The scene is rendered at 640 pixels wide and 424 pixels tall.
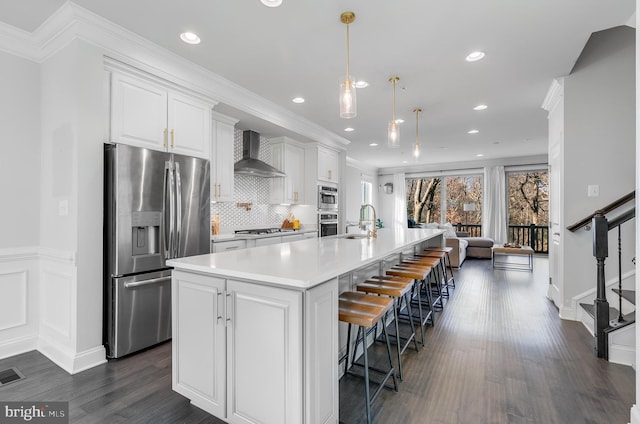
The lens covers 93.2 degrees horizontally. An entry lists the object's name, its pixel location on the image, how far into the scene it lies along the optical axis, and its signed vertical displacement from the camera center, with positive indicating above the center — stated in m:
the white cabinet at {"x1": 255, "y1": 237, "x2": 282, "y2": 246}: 4.20 -0.41
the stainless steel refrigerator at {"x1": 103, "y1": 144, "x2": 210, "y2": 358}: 2.45 -0.21
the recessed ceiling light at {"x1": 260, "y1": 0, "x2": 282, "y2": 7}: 2.16 +1.50
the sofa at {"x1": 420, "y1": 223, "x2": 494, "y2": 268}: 6.96 -0.80
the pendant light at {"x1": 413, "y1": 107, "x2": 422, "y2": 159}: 3.97 +0.79
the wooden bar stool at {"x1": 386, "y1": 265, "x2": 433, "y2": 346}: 2.66 -0.55
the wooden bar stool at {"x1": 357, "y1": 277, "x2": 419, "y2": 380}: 2.15 -0.57
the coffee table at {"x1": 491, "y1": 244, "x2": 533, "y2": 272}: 5.96 -1.10
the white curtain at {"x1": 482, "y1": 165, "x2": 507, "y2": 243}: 8.48 +0.20
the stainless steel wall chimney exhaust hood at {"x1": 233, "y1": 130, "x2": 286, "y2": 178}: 4.43 +0.80
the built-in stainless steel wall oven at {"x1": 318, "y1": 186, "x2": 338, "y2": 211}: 5.71 +0.28
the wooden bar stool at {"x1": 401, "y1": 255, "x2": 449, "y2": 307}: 3.34 -0.86
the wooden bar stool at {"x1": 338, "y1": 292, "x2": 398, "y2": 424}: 1.68 -0.59
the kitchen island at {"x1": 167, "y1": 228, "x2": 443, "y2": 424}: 1.38 -0.62
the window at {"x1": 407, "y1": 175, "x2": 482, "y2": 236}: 9.23 +0.38
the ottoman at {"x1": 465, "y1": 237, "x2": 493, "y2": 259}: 7.27 -0.84
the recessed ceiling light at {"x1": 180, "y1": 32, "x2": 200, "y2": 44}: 2.59 +1.52
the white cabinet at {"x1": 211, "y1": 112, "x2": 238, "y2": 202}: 3.93 +0.72
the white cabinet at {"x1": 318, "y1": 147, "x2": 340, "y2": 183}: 5.72 +0.93
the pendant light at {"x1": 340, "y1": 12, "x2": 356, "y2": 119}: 2.29 +0.89
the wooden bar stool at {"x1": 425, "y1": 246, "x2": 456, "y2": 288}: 4.16 -0.53
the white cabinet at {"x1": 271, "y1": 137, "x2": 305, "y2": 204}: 5.24 +0.77
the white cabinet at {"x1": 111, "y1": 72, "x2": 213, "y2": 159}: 2.57 +0.90
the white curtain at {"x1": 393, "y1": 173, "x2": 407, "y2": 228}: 10.06 +0.44
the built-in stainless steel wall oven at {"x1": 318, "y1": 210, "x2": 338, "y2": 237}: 5.72 -0.21
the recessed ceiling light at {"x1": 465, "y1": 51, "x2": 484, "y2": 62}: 2.88 +1.51
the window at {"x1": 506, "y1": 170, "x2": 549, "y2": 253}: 8.49 +0.12
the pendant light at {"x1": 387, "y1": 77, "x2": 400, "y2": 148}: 3.31 +0.88
